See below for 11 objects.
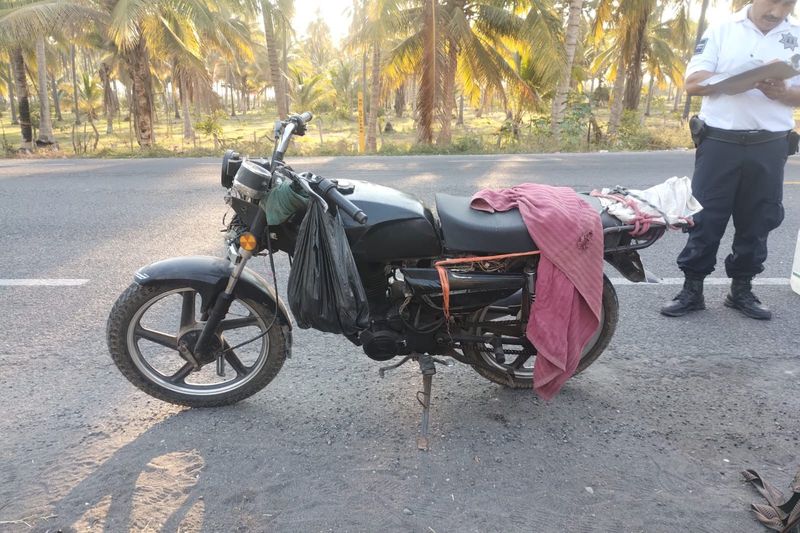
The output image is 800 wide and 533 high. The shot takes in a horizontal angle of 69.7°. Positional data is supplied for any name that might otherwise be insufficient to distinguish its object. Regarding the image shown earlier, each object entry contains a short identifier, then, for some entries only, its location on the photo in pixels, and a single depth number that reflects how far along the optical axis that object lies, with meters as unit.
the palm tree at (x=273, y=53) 14.80
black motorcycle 2.48
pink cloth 2.49
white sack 2.65
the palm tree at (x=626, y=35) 15.95
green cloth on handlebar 2.35
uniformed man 3.49
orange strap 2.49
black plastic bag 2.35
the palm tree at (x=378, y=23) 13.55
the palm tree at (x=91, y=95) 36.53
